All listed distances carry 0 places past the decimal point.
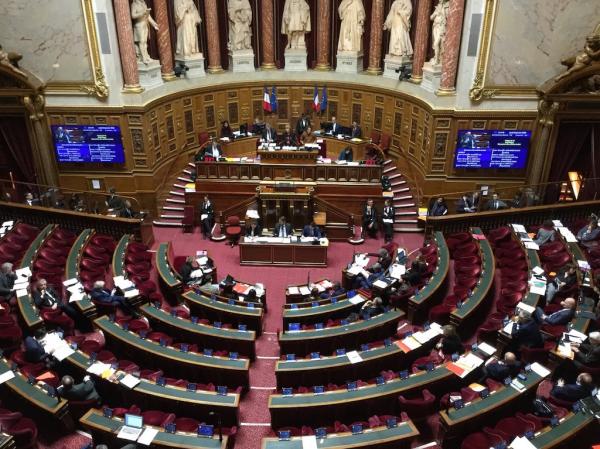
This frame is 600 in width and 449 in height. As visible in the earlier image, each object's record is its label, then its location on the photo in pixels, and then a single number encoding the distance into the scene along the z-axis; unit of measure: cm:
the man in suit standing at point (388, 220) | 1658
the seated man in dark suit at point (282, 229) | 1588
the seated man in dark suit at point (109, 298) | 1184
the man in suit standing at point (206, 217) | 1697
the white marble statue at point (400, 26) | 1912
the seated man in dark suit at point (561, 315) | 1047
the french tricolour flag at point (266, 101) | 2048
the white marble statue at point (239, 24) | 2031
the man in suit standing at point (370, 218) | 1692
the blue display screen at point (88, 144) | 1691
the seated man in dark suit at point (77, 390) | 879
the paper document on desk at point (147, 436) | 794
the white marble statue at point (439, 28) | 1720
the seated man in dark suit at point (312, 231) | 1577
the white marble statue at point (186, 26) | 1939
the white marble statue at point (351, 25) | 2009
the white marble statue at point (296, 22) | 2066
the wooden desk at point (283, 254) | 1534
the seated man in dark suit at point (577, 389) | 846
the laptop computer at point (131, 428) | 800
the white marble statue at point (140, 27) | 1738
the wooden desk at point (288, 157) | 1791
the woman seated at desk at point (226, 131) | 1998
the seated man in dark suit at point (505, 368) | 906
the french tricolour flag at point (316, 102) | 2041
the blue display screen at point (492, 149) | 1642
